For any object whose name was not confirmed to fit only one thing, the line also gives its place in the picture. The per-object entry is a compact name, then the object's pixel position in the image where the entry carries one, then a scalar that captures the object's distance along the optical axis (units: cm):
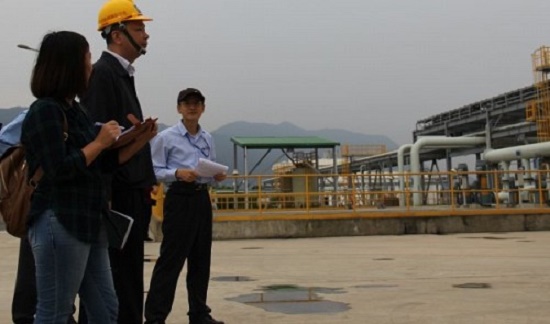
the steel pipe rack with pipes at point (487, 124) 2606
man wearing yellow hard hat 273
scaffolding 2325
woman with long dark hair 197
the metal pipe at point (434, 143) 2777
